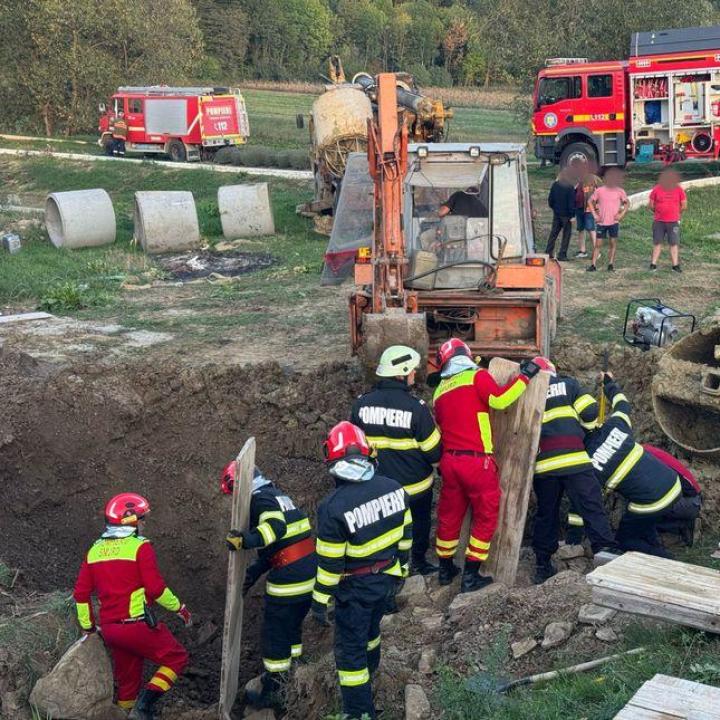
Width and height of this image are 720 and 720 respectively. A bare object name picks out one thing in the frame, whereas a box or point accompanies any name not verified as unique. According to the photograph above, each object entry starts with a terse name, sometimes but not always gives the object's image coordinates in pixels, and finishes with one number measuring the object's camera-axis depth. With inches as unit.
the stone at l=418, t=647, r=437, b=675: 267.1
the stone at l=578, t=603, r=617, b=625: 253.8
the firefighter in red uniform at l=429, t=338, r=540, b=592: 305.9
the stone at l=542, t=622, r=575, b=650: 255.1
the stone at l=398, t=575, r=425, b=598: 319.9
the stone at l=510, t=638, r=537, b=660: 257.0
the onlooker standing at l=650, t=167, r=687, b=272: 594.9
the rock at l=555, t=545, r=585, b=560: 322.7
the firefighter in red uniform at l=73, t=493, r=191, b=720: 284.0
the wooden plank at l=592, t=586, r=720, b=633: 227.5
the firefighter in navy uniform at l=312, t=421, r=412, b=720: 255.6
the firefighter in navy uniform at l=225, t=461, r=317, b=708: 289.0
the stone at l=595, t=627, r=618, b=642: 247.4
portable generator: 441.4
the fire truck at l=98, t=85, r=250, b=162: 1263.5
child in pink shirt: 620.1
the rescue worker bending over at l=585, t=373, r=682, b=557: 307.1
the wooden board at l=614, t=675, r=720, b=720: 194.5
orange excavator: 377.7
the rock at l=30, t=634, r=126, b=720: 275.0
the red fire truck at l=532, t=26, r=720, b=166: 935.7
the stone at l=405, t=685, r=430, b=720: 246.5
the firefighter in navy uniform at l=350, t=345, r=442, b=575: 304.7
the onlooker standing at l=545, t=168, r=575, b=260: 634.8
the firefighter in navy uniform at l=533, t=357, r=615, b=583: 309.7
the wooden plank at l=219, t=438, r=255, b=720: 278.2
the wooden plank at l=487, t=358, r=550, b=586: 312.2
